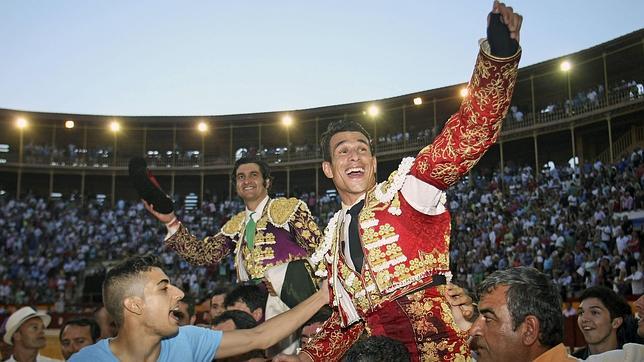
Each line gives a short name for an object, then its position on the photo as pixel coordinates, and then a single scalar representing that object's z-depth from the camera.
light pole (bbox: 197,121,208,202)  27.94
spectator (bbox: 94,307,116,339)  5.94
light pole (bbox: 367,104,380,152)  25.19
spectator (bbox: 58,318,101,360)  4.92
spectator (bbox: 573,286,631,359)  4.01
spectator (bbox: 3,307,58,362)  4.97
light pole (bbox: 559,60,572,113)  20.88
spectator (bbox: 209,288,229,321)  5.09
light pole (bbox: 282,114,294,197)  26.99
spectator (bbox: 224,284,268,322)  4.24
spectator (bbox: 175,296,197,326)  5.29
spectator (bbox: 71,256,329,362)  2.59
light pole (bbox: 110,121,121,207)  27.84
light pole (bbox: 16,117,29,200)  27.14
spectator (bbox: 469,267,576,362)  2.14
